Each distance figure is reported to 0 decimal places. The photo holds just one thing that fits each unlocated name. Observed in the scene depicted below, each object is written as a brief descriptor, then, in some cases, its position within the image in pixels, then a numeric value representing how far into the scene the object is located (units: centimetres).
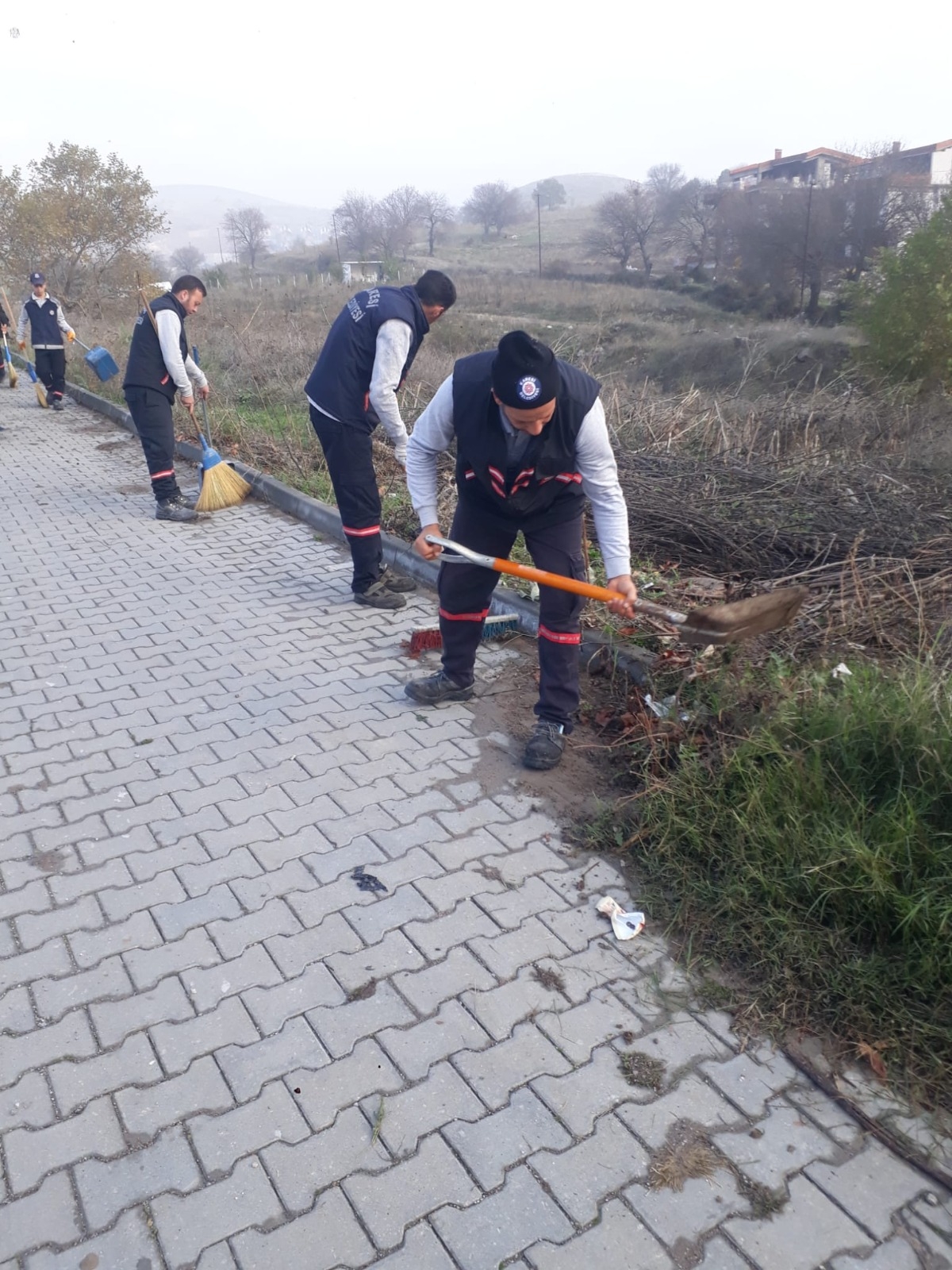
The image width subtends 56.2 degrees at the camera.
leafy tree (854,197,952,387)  1644
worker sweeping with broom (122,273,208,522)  658
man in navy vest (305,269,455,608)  470
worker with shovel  305
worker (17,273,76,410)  1084
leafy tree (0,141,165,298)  2036
